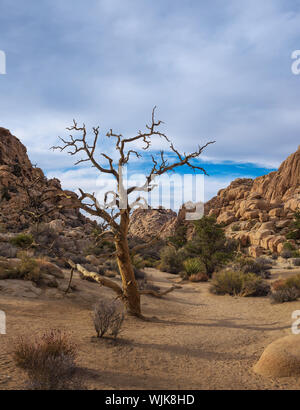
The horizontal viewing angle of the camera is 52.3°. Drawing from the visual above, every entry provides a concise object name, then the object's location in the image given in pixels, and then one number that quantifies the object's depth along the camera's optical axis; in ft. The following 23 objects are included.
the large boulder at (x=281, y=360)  17.47
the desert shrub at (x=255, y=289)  48.88
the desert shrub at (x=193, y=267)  75.66
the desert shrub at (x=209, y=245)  78.28
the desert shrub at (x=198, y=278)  71.60
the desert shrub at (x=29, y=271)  41.75
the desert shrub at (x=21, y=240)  69.92
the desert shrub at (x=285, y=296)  40.91
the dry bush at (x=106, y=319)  24.53
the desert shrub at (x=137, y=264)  78.16
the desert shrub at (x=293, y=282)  44.23
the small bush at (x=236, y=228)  175.01
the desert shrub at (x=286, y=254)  105.46
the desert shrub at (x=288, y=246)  116.04
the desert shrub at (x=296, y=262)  88.45
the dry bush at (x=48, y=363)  13.34
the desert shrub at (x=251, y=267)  65.05
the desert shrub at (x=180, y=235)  163.73
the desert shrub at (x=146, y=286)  53.36
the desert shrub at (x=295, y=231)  132.05
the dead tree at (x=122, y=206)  33.35
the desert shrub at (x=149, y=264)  105.99
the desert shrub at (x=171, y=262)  93.66
